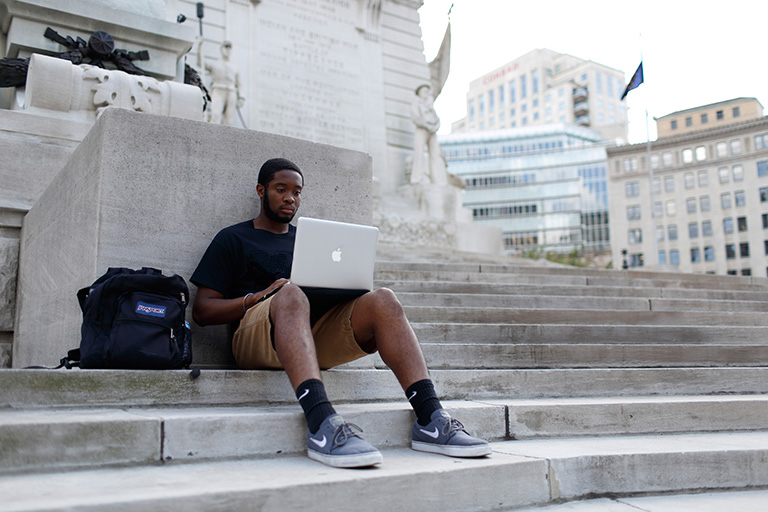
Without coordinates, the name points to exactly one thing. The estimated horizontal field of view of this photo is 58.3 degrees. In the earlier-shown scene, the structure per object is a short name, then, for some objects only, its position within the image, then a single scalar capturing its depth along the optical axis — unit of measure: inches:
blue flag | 835.4
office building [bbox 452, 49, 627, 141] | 4008.4
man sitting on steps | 104.7
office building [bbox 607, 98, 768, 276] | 2386.8
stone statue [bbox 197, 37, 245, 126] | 465.1
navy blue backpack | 116.2
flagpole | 1256.1
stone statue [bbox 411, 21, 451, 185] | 564.7
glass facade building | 2871.6
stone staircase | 88.3
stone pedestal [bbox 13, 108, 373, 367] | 141.6
